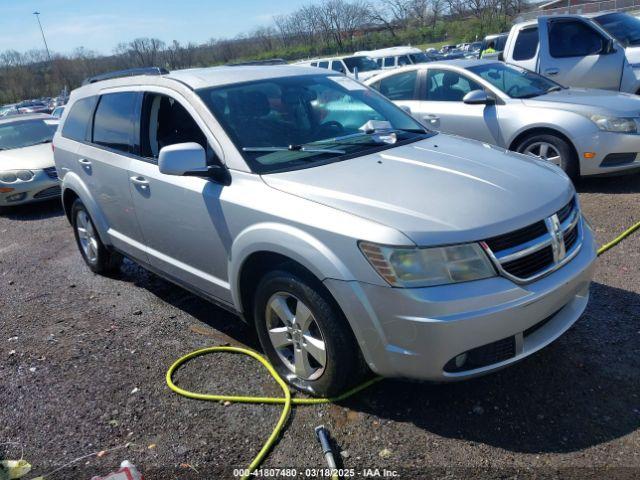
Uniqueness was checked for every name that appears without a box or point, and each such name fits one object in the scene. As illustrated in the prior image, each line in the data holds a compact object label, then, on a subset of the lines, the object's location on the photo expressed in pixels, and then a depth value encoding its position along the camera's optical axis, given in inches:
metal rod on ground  105.1
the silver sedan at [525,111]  242.4
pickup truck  339.9
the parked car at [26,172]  346.9
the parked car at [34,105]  1290.6
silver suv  100.7
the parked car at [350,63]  860.6
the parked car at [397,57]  927.0
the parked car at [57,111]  818.7
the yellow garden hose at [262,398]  112.3
